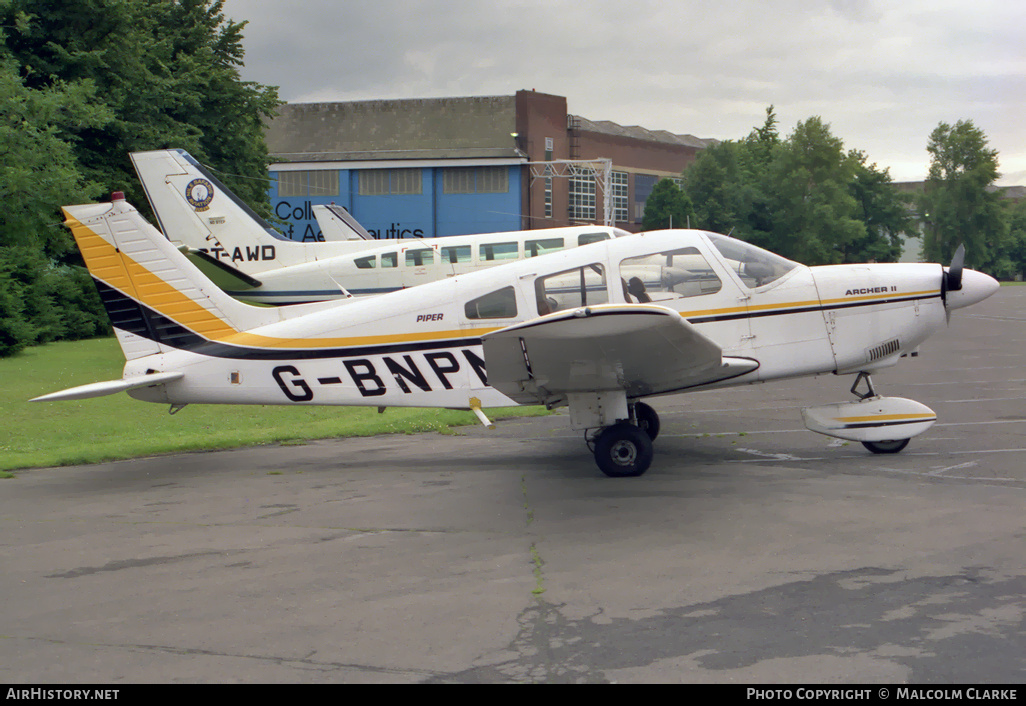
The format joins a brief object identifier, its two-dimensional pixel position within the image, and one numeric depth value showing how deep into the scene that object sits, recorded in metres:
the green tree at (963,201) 102.12
